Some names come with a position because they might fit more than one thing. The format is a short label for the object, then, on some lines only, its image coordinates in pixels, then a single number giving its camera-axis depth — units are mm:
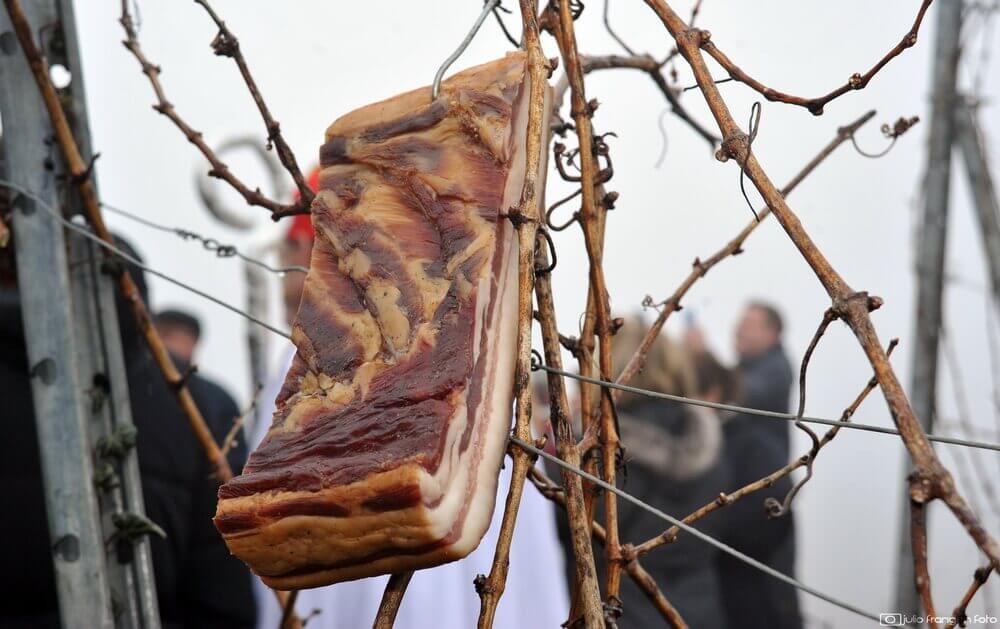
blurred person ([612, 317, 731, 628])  3022
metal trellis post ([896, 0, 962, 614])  2625
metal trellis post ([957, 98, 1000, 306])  2678
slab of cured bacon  1341
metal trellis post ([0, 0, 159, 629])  1743
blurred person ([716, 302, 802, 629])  3316
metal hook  1416
